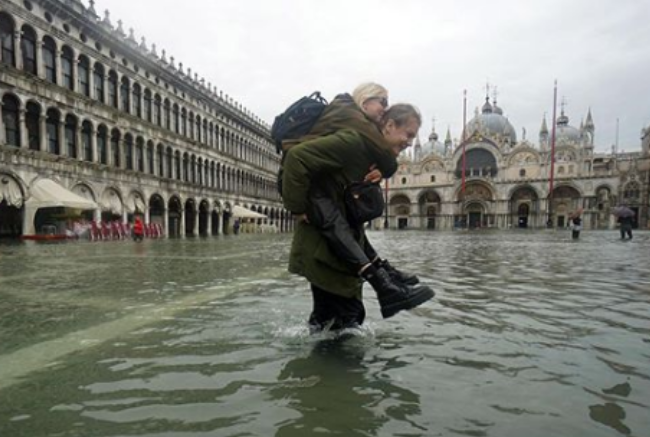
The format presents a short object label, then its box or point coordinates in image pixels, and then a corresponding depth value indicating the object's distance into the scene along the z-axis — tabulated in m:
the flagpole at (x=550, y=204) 49.61
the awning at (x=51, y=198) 19.39
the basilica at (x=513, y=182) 62.94
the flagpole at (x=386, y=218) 72.69
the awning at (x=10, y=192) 18.98
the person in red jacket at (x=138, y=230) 18.83
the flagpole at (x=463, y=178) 56.22
